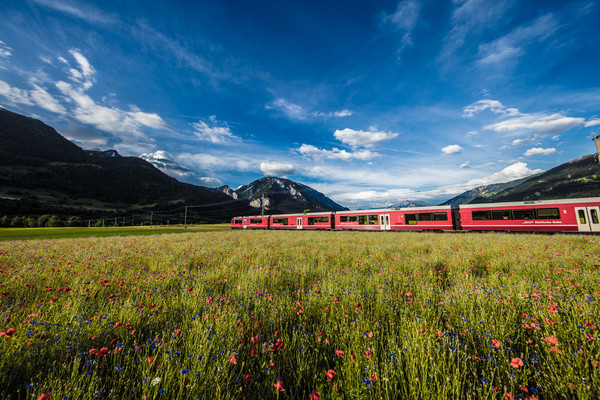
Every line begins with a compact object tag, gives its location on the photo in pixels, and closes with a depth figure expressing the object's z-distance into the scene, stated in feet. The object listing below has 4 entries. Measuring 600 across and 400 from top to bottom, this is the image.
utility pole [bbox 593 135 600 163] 41.65
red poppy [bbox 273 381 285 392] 4.79
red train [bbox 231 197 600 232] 54.85
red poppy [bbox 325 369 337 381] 5.32
